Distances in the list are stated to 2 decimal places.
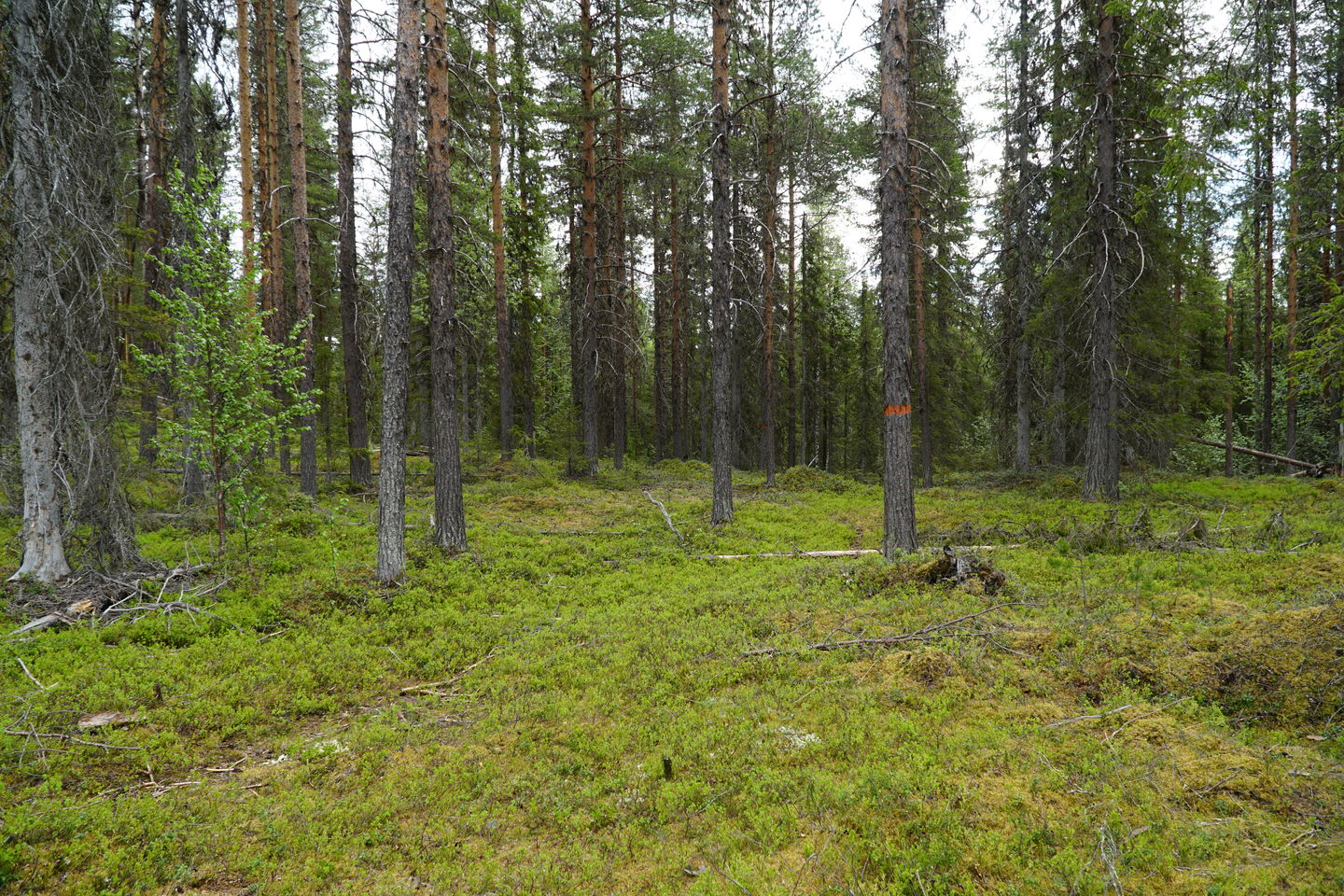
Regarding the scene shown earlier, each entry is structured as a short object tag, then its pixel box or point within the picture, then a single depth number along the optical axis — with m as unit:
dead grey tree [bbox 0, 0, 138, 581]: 6.95
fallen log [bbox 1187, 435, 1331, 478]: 18.31
